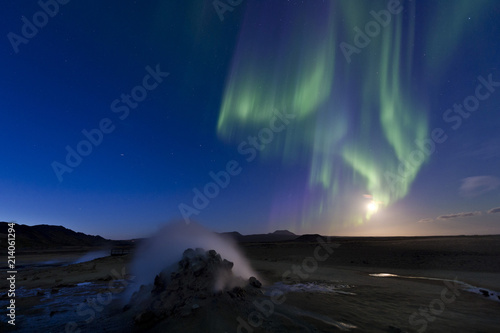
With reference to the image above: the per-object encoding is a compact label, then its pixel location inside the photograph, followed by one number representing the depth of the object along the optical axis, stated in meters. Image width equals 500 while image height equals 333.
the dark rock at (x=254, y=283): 14.27
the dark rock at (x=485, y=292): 14.50
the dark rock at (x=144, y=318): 9.48
